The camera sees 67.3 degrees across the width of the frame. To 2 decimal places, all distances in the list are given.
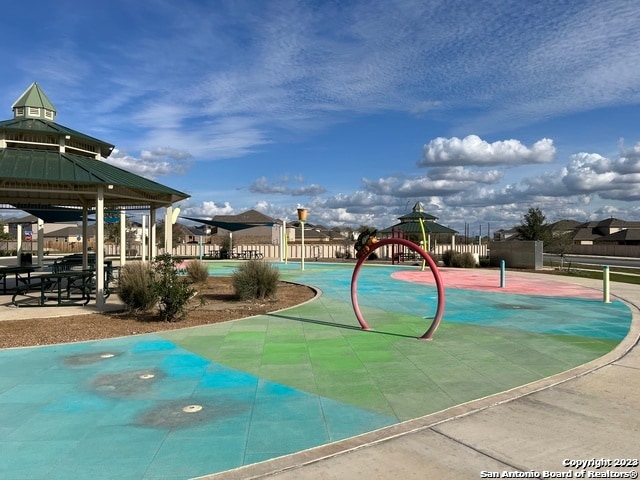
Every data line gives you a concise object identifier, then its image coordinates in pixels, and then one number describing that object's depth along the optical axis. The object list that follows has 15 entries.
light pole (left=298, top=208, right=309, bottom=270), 28.03
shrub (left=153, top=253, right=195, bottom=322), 10.26
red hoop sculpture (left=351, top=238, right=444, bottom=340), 8.64
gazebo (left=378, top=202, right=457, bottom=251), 32.38
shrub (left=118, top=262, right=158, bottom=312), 11.01
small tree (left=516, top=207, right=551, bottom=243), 33.84
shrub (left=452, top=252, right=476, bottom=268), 30.08
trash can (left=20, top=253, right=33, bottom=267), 25.04
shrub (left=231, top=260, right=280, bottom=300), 13.44
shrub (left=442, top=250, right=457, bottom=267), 30.69
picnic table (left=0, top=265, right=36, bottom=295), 14.51
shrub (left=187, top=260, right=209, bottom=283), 17.48
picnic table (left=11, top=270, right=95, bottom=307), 12.27
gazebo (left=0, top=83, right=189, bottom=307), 12.05
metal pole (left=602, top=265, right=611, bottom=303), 13.87
